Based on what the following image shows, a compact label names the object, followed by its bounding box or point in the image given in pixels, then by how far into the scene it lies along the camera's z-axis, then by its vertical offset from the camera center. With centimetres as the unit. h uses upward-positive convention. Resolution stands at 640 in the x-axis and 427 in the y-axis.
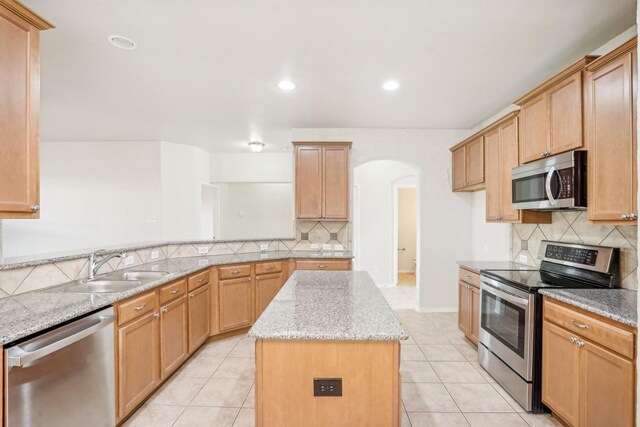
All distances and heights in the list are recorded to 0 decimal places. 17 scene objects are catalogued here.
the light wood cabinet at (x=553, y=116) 203 +74
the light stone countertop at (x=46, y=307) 136 -50
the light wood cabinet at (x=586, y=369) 149 -88
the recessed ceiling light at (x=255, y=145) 485 +112
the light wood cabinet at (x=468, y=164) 342 +61
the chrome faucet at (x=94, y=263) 230 -38
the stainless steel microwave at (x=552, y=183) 198 +22
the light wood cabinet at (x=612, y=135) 165 +46
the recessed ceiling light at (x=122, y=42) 214 +126
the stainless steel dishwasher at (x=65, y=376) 133 -81
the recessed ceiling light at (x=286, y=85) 282 +124
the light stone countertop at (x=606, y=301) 151 -51
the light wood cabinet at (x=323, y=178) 399 +48
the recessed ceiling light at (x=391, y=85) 280 +123
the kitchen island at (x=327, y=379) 126 -70
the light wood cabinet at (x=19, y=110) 150 +55
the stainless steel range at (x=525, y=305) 207 -70
